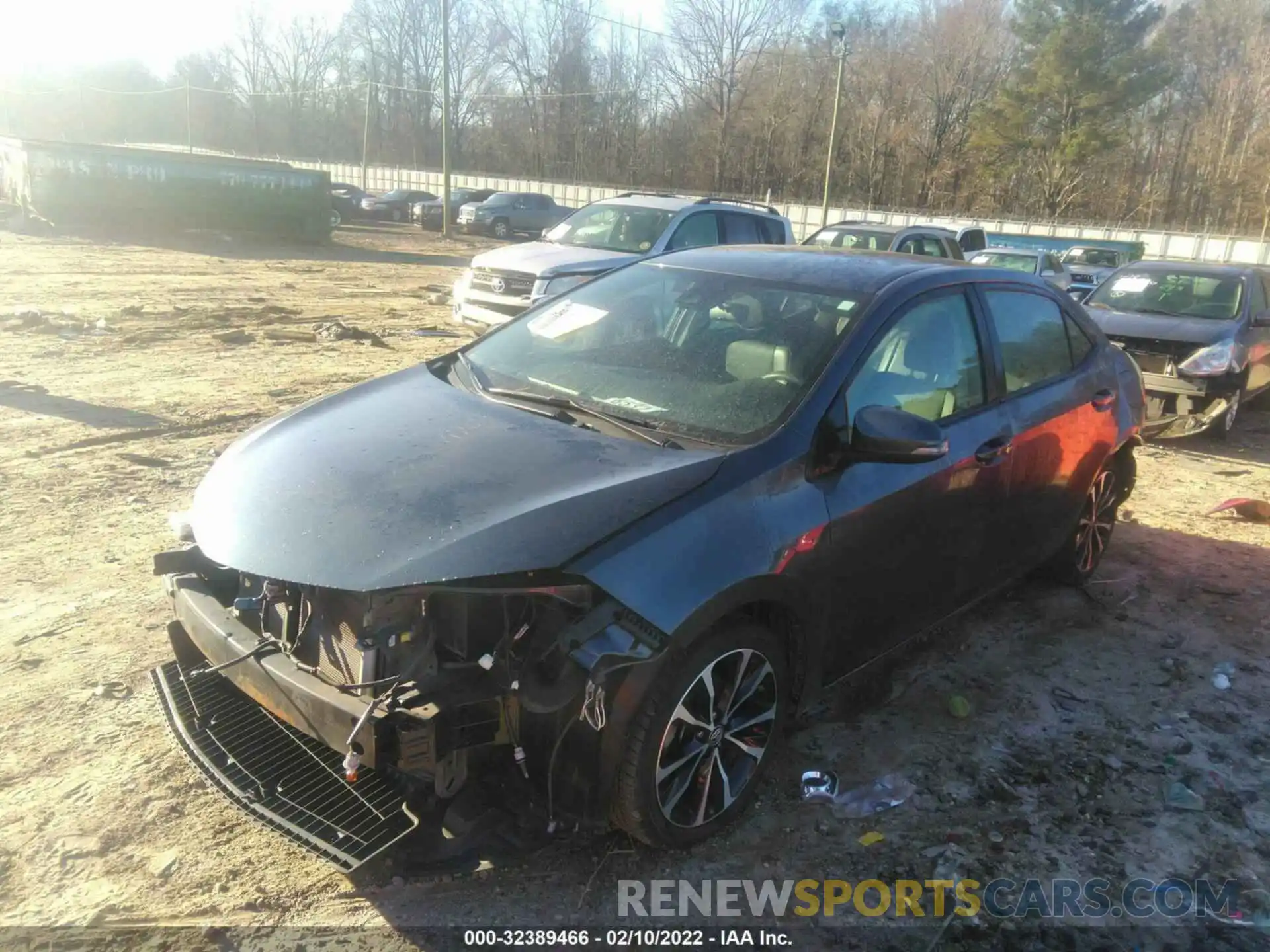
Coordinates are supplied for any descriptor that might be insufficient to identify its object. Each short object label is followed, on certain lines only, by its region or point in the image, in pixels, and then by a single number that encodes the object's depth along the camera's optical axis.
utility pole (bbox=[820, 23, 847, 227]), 25.84
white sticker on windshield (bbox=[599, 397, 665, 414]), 3.30
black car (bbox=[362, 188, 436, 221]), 38.12
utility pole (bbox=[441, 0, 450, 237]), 29.20
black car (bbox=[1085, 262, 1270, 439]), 8.73
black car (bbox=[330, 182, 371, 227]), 34.66
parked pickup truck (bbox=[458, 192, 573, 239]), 32.91
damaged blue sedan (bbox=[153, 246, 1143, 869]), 2.46
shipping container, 22.83
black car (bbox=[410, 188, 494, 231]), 35.12
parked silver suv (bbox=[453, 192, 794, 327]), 10.80
